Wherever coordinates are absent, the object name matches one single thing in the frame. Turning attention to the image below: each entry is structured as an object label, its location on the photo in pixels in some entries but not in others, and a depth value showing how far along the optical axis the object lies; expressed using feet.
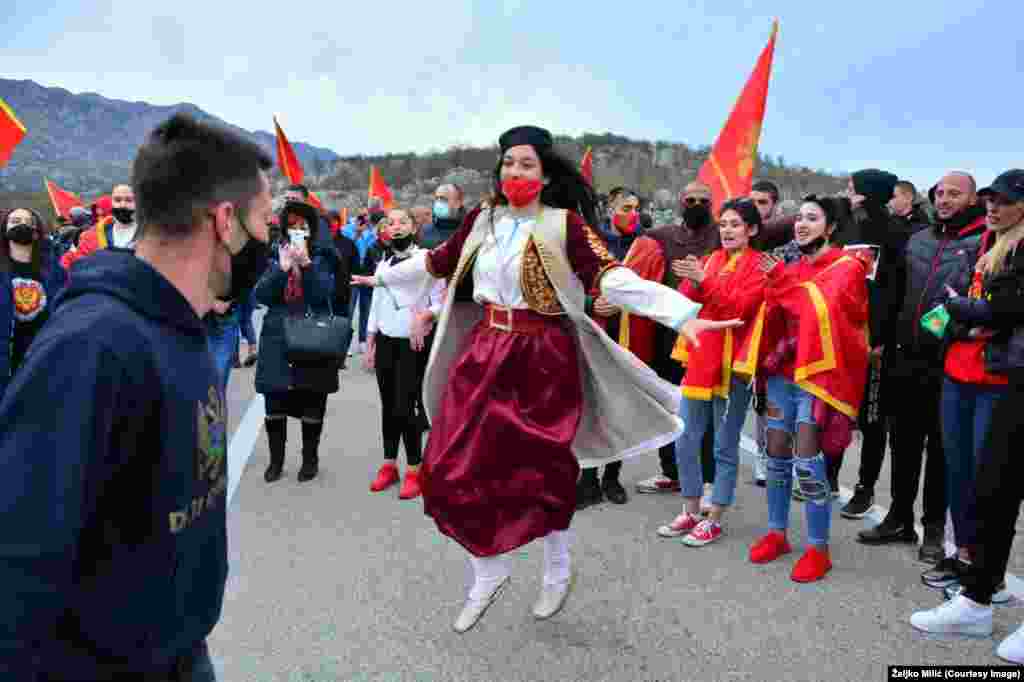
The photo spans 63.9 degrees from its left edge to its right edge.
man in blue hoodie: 4.15
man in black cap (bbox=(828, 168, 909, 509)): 18.31
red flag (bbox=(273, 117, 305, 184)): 38.93
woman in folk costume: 12.14
